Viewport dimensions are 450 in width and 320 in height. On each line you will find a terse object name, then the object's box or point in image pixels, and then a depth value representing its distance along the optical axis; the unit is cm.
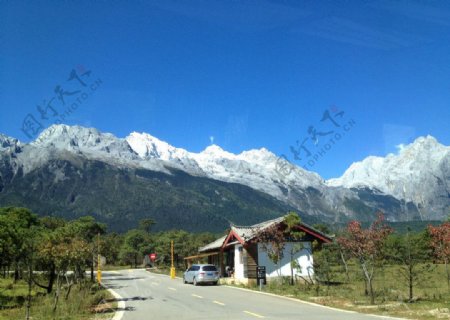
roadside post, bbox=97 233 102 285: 3821
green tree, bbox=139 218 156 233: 14112
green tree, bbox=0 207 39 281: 2072
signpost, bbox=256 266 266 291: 3087
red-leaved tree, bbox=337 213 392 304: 2027
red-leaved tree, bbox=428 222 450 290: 2203
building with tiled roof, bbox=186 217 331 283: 3525
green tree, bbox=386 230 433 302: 2034
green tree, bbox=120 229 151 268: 9500
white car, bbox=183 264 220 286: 3479
